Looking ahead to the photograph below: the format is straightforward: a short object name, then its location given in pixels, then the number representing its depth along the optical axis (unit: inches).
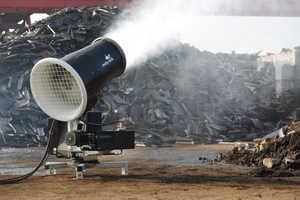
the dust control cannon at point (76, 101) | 478.9
